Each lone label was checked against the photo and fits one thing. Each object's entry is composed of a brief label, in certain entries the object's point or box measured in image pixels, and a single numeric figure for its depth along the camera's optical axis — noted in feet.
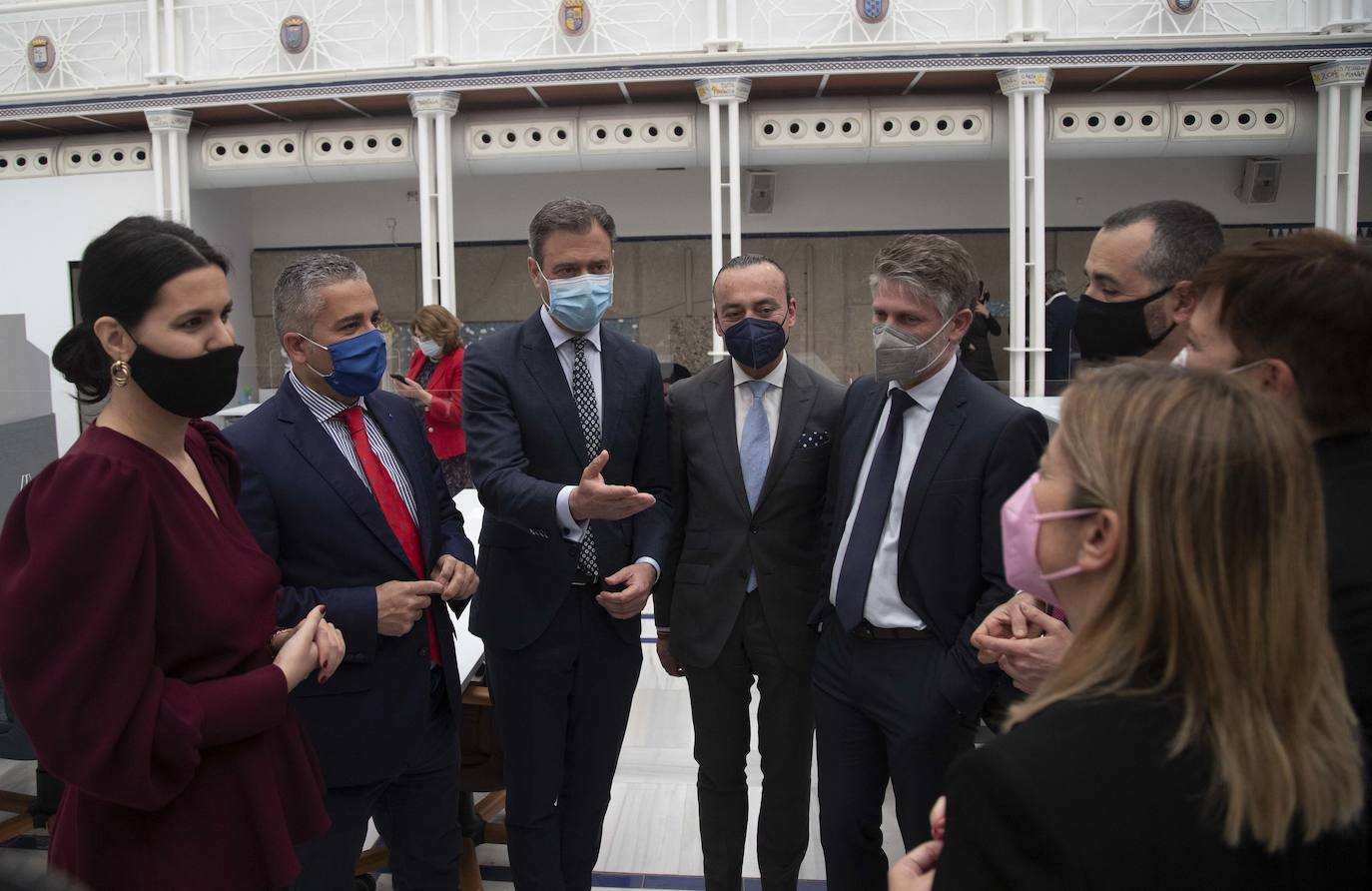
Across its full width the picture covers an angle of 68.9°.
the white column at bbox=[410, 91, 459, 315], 35.14
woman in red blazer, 21.86
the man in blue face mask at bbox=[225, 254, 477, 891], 7.88
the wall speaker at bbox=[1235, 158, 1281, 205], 40.29
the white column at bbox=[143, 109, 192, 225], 36.94
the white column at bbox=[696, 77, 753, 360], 33.63
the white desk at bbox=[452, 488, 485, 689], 11.45
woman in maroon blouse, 5.30
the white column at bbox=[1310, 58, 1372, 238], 32.45
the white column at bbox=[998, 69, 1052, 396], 33.45
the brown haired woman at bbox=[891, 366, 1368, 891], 3.33
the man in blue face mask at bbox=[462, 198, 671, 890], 9.20
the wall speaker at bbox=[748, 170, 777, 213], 41.19
